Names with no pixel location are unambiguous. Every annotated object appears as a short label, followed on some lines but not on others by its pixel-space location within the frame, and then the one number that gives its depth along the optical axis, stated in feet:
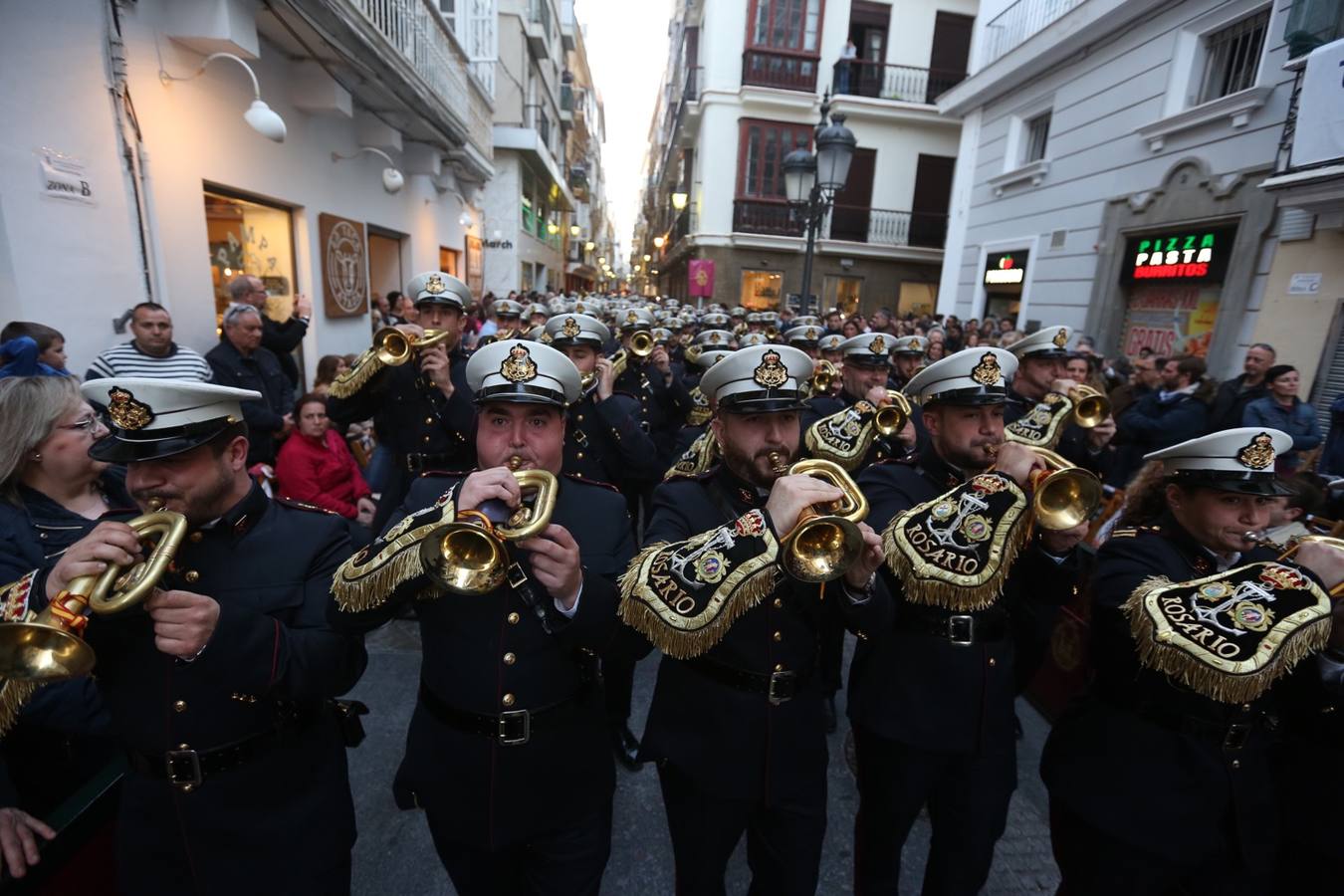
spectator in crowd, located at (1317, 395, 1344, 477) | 20.22
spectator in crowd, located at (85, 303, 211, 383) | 16.01
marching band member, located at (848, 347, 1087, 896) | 7.68
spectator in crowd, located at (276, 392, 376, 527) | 16.43
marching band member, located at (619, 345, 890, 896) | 7.70
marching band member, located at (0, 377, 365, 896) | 6.08
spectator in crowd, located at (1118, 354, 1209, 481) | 20.92
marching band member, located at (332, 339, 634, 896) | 6.44
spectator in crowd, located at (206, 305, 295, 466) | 18.43
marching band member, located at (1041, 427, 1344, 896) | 6.73
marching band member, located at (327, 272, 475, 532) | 14.93
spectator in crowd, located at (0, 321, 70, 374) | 14.32
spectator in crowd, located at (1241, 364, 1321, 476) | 19.20
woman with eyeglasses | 7.55
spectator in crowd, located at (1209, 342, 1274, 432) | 20.38
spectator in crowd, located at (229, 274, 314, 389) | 20.99
